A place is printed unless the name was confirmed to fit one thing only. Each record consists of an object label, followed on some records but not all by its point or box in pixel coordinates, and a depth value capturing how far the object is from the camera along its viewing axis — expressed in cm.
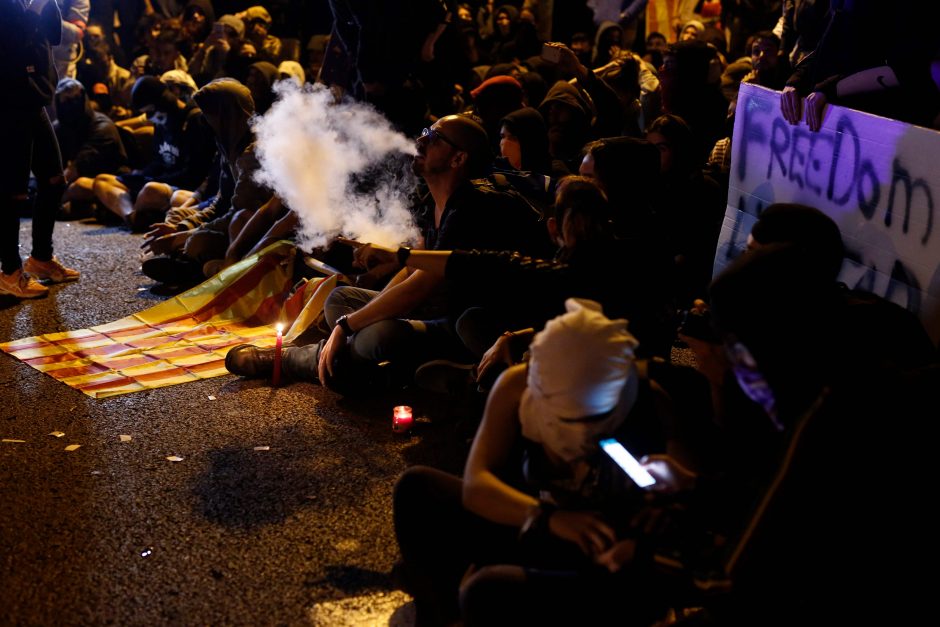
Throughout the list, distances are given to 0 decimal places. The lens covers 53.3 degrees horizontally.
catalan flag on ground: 562
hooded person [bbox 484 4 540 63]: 1179
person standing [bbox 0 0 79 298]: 686
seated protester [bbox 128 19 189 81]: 1282
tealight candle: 474
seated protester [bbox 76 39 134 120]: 1293
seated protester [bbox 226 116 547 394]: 468
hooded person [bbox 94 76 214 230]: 964
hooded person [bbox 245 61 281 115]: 900
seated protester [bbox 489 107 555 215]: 634
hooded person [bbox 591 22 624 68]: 1057
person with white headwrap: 242
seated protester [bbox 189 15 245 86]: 1212
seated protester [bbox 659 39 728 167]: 639
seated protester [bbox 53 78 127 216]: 1098
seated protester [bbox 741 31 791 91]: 735
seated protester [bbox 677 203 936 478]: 279
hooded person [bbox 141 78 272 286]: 747
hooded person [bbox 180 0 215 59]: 1314
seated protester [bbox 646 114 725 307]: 560
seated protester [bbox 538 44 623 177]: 681
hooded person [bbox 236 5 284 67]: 1259
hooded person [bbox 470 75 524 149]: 735
